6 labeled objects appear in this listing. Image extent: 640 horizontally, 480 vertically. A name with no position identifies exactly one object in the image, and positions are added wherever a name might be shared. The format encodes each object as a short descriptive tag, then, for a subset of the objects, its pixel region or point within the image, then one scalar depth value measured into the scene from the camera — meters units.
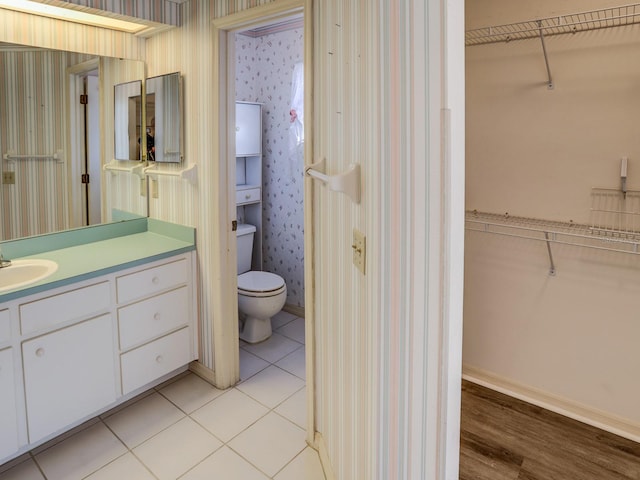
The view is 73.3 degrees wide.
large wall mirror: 2.08
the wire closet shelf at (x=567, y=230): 1.95
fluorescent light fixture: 2.04
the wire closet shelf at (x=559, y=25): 1.86
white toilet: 3.00
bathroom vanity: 1.78
